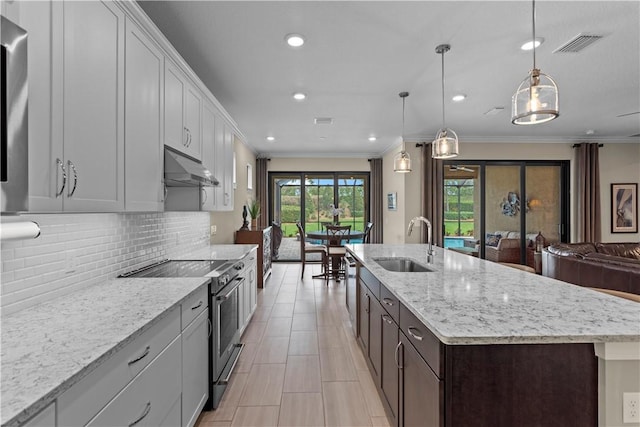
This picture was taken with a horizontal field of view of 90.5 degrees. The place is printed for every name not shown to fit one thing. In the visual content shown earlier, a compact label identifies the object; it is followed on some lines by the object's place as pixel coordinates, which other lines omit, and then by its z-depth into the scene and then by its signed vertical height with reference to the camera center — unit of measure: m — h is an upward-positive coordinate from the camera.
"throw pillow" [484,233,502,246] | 6.38 -0.46
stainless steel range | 2.17 -0.68
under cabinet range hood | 2.17 +0.32
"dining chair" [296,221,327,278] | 6.09 -0.66
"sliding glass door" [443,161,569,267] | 6.34 +0.19
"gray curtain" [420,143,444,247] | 6.04 +0.47
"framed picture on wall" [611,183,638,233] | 6.27 +0.17
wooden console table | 5.32 -0.42
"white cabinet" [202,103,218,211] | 3.00 +0.68
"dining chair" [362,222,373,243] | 6.27 -0.34
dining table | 6.05 -0.41
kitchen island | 1.16 -0.53
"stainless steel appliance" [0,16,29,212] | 0.85 +0.27
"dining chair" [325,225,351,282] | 5.89 -0.57
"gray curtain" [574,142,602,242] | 6.15 +0.46
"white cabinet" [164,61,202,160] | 2.23 +0.81
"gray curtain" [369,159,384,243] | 7.81 +0.48
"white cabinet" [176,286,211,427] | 1.75 -0.86
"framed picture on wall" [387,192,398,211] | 6.70 +0.34
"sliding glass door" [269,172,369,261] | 7.98 +0.41
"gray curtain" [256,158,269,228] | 7.61 +0.82
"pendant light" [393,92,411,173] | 3.98 +0.67
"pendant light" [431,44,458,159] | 3.04 +0.68
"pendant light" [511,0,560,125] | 1.76 +0.68
